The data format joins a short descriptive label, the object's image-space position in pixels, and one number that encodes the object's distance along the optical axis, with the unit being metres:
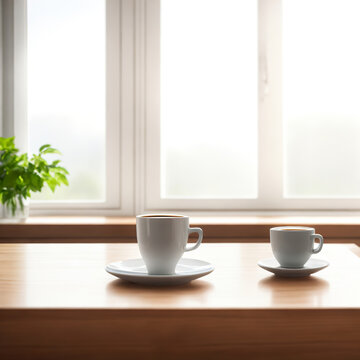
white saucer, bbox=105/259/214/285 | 0.82
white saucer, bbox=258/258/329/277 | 0.89
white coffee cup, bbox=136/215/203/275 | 0.84
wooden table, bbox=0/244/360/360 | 0.66
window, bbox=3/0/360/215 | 2.62
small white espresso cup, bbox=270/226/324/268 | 0.91
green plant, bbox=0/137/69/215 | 2.24
